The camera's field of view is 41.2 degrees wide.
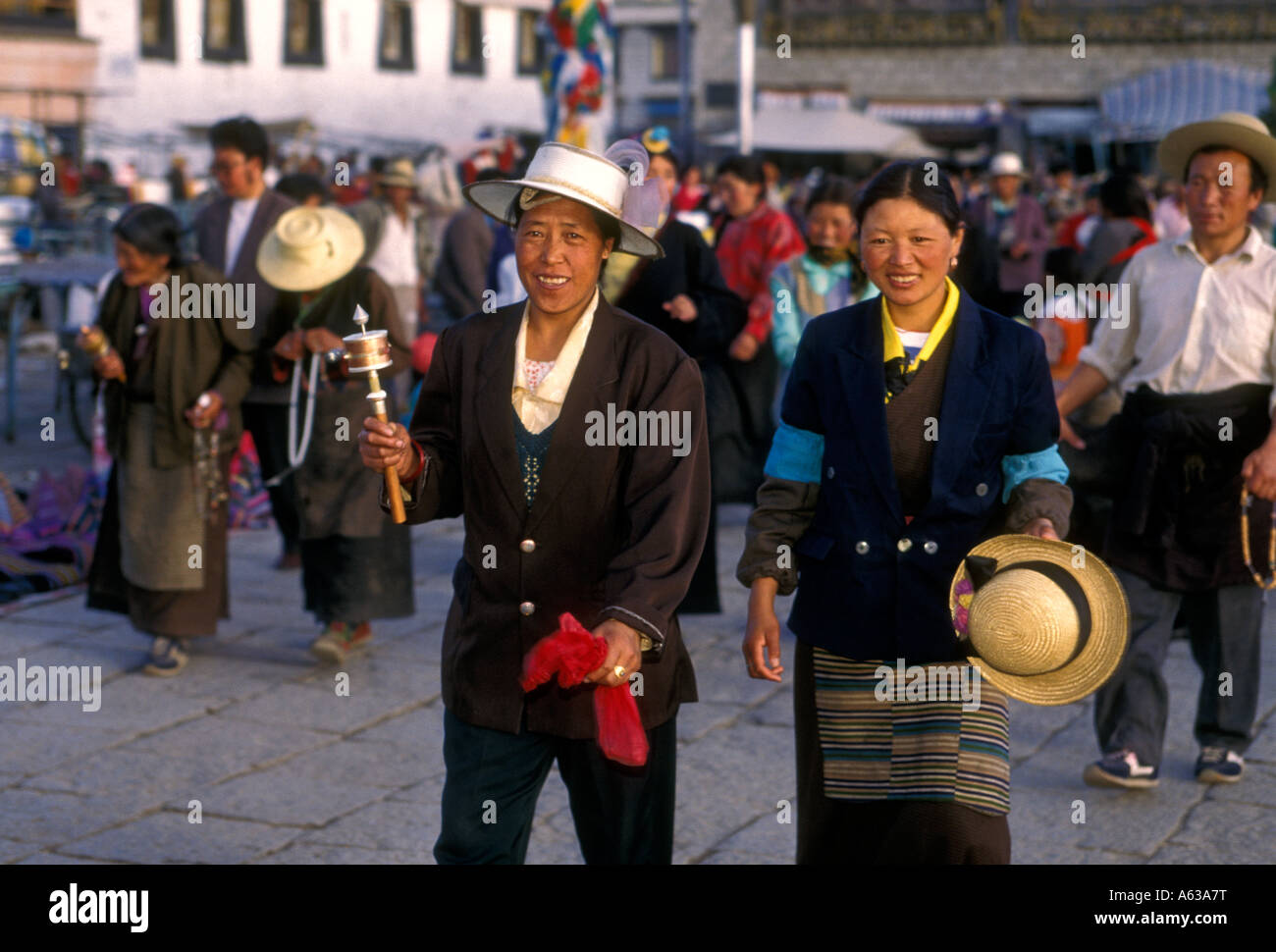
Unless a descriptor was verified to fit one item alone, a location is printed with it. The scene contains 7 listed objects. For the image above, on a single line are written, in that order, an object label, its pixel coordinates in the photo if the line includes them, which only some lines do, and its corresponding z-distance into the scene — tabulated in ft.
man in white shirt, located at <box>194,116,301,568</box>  23.91
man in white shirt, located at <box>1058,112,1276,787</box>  15.75
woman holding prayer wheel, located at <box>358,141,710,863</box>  10.79
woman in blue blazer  11.10
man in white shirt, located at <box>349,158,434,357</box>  37.19
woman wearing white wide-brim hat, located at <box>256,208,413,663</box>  21.13
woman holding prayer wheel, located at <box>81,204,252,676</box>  20.98
